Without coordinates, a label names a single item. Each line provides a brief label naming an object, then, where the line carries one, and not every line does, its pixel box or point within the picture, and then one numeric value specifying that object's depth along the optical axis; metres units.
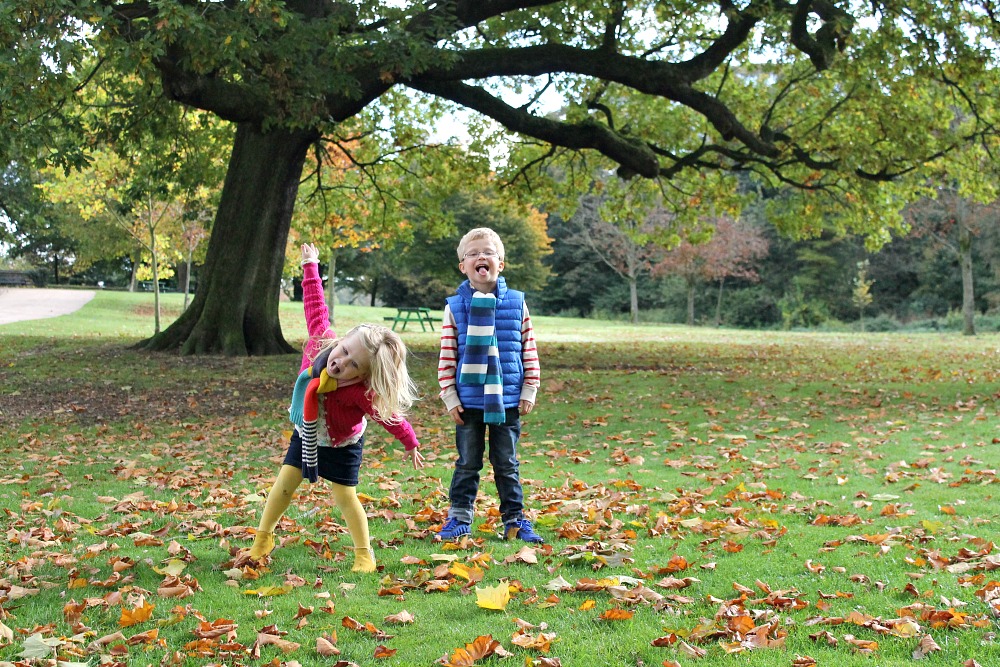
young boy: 5.48
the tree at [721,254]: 48.53
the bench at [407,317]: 31.34
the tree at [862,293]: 43.19
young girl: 4.84
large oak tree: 11.20
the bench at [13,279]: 51.47
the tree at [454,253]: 46.13
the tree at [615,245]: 51.38
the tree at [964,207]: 18.00
